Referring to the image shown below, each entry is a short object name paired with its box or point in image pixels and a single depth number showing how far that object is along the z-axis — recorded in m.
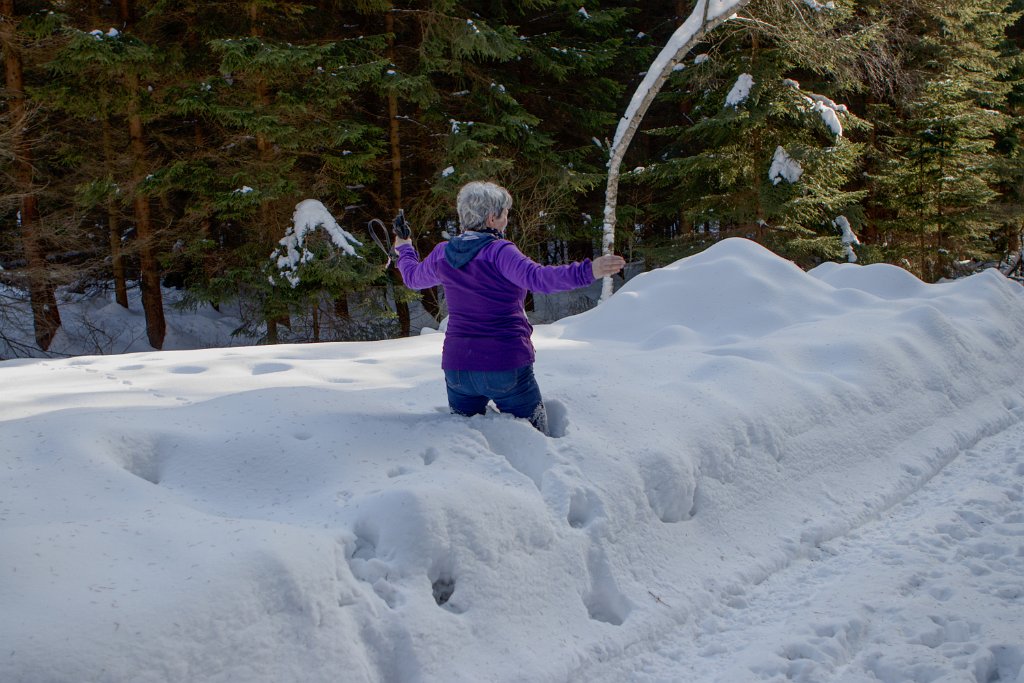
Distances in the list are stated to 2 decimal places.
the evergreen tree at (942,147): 18.20
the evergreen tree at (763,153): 15.47
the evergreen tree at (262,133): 12.19
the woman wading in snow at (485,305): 3.57
